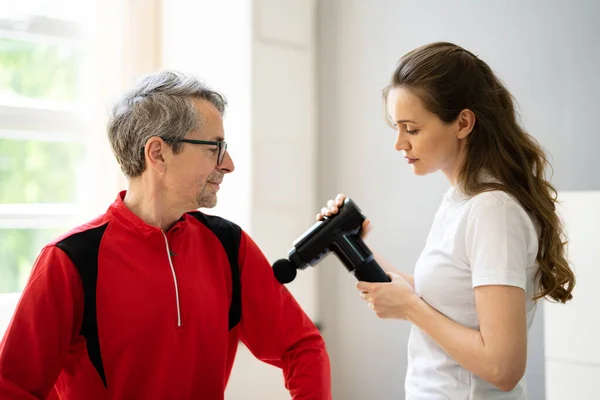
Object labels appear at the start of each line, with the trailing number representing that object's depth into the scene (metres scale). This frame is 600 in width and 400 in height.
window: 2.77
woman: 1.39
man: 1.48
